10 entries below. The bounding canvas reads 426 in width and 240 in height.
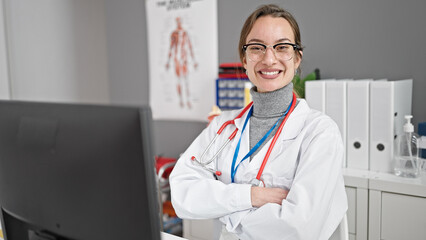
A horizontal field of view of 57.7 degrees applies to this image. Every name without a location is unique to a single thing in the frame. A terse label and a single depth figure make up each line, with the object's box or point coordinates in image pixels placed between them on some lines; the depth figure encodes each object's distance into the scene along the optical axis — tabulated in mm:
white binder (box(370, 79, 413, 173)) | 1775
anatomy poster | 2791
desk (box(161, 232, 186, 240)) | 1304
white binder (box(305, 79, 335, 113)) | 1942
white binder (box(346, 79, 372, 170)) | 1838
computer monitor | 640
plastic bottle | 1750
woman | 1178
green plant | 2053
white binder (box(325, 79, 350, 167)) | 1889
